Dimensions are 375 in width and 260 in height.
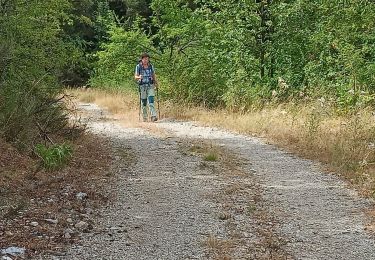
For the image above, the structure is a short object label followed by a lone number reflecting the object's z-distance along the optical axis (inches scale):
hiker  578.2
